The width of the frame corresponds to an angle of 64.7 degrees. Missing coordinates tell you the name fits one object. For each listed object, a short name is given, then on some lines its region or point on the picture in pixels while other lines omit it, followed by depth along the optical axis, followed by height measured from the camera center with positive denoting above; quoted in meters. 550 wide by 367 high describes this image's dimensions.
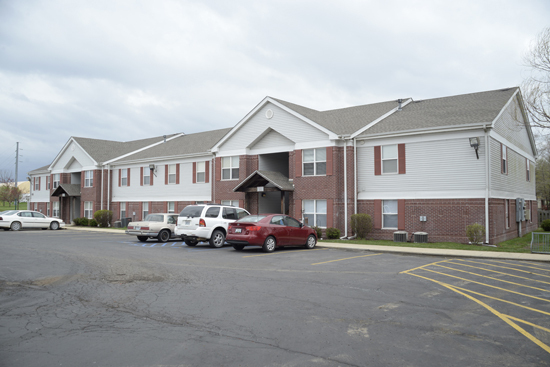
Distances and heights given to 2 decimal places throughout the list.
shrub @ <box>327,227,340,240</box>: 22.52 -1.54
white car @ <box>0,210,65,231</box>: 30.23 -1.10
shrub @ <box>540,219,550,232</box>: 26.62 -1.44
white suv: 18.47 -0.80
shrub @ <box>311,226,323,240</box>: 22.84 -1.53
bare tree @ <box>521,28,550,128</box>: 20.52 +5.11
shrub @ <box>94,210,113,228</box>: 35.78 -0.99
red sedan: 16.56 -1.11
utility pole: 59.35 +6.67
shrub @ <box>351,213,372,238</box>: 22.03 -1.06
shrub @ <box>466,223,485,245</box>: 19.08 -1.35
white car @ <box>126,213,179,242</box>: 21.61 -1.16
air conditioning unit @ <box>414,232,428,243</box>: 20.39 -1.61
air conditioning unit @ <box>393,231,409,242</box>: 20.81 -1.60
